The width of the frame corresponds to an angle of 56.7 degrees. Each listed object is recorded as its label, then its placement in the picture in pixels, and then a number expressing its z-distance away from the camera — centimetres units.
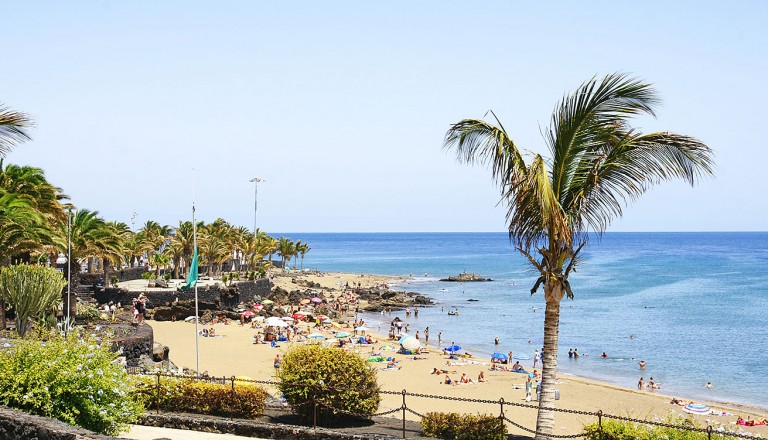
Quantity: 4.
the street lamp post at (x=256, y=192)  9506
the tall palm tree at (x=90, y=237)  4303
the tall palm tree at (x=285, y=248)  11862
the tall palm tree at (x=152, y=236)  7948
